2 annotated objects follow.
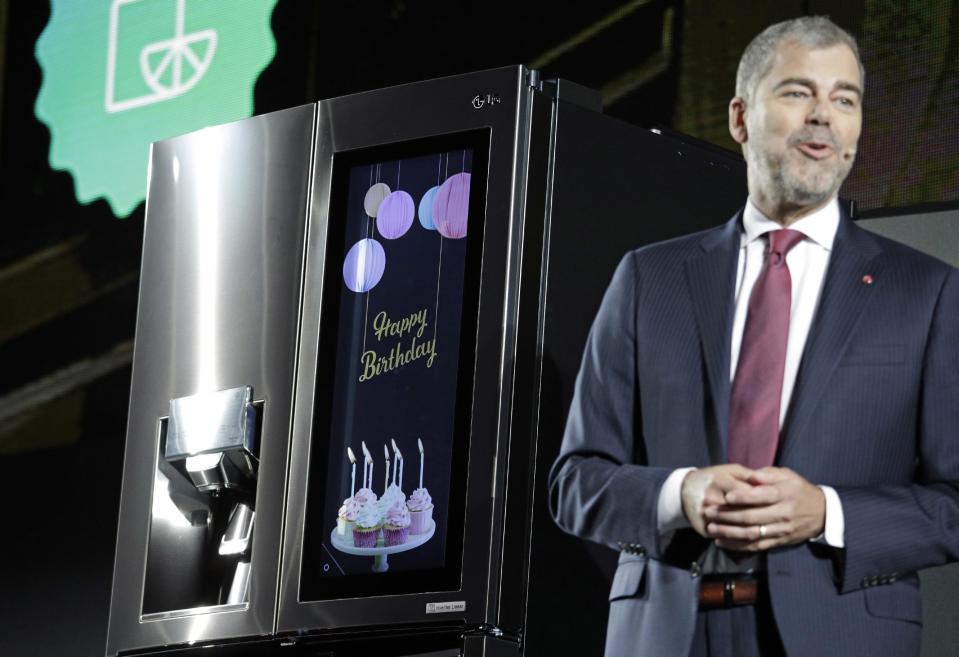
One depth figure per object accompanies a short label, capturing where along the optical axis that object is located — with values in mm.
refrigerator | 8328
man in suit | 7721
